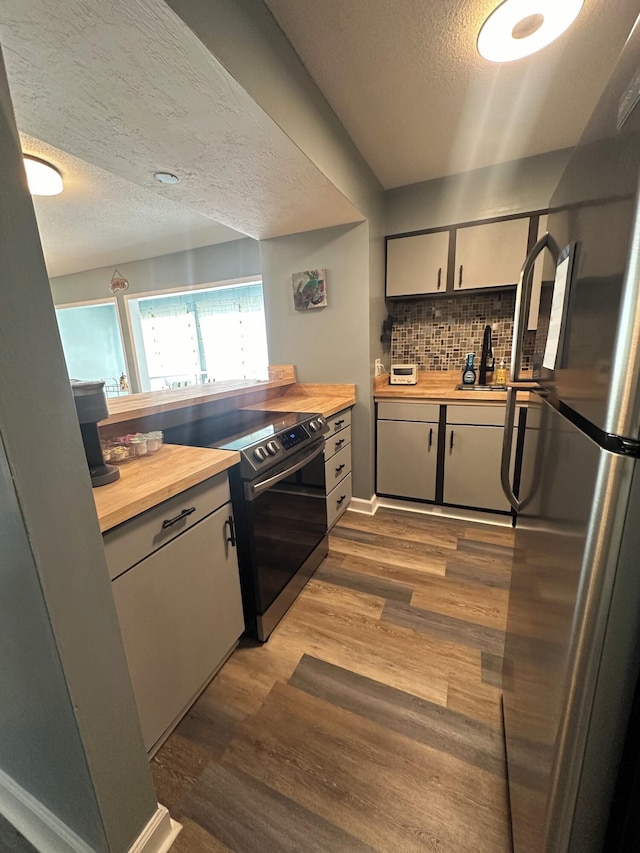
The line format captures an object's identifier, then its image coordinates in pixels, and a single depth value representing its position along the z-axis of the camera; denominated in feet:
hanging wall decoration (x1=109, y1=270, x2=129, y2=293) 12.65
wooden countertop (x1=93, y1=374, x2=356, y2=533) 3.01
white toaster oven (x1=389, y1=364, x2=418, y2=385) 9.05
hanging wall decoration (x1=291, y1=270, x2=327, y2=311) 8.07
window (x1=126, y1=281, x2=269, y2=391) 13.43
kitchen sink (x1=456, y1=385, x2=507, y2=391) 8.25
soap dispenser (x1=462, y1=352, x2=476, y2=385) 8.55
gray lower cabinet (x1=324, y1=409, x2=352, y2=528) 7.40
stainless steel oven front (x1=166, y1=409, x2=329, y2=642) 4.45
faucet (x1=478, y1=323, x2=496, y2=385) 8.18
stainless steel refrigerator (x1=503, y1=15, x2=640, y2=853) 1.37
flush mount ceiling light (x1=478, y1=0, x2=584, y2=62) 3.73
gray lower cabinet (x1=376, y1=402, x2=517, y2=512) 7.57
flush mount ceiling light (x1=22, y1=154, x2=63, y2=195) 6.51
